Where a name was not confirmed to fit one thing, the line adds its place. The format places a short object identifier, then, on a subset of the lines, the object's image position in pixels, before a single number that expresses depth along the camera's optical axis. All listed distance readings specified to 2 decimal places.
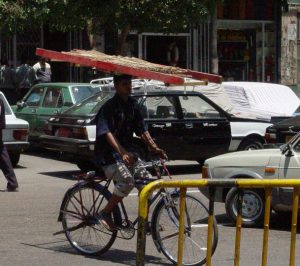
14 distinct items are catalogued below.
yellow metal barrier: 6.01
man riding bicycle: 8.80
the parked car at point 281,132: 15.33
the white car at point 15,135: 16.22
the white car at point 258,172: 10.30
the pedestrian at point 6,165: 13.69
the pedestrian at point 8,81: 25.68
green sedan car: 18.42
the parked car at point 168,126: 15.54
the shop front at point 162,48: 28.20
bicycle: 8.41
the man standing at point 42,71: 24.41
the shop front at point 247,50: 30.34
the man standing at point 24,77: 25.42
